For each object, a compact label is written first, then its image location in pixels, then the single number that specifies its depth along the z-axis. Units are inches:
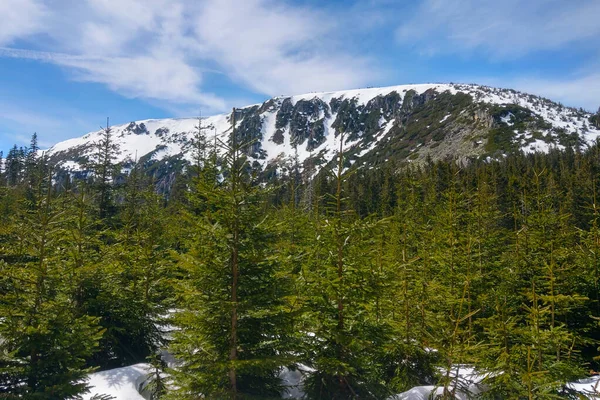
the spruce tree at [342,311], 315.6
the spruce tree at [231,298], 278.1
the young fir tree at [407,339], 397.1
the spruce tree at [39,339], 270.8
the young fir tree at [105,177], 869.8
